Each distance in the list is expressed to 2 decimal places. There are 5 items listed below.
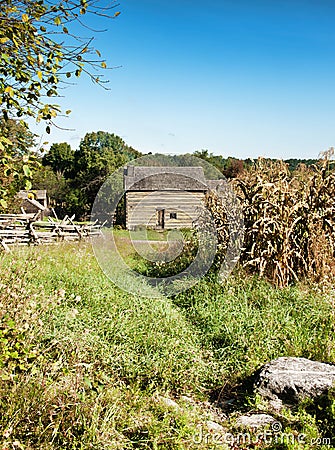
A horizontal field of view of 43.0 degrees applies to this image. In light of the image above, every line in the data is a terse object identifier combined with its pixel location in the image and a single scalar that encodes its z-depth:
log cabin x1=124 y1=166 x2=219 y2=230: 25.83
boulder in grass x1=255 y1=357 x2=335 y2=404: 4.58
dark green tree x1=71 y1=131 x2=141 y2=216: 35.16
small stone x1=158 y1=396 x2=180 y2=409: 4.04
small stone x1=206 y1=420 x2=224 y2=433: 4.06
